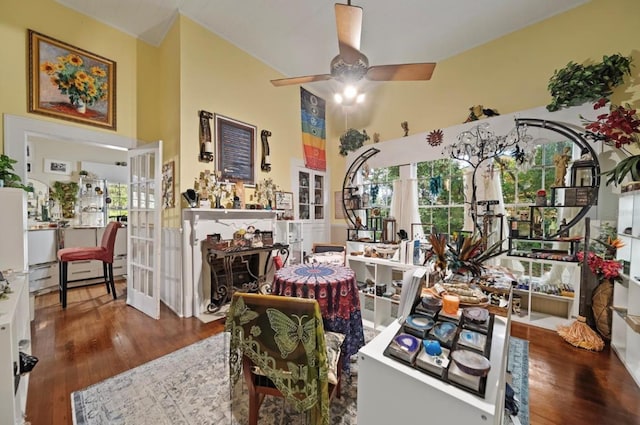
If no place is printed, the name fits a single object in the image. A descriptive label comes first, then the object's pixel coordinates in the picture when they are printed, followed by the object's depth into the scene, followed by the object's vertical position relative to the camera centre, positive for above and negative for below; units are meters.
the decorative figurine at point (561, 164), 2.77 +0.52
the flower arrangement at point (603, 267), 2.29 -0.52
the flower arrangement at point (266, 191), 3.94 +0.23
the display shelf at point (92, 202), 5.17 +0.01
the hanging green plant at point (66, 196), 4.95 +0.13
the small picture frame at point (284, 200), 4.24 +0.09
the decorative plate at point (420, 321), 1.03 -0.48
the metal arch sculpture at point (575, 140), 2.62 +0.78
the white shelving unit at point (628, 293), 2.01 -0.71
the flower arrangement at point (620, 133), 2.07 +0.73
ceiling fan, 1.94 +1.28
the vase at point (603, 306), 2.42 -0.94
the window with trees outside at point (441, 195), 3.61 +0.21
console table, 3.11 -0.93
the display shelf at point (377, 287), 2.91 -0.98
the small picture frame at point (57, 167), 4.86 +0.71
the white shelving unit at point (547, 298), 2.70 -0.99
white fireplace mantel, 3.08 -0.50
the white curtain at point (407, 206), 3.90 +0.03
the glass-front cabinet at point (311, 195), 4.75 +0.22
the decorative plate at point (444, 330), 0.97 -0.49
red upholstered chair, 3.22 -0.70
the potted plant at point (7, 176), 2.05 +0.21
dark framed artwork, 3.46 +0.82
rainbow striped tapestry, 4.73 +1.50
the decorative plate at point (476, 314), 1.07 -0.47
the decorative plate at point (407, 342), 0.91 -0.51
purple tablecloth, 1.86 -0.69
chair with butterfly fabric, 1.19 -0.70
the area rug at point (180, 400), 1.56 -1.34
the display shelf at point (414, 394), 0.73 -0.59
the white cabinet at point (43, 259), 3.79 -0.90
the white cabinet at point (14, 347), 1.19 -0.85
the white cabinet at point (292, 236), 4.27 -0.53
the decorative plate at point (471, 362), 0.76 -0.49
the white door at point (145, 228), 2.95 -0.32
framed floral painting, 2.77 +1.44
